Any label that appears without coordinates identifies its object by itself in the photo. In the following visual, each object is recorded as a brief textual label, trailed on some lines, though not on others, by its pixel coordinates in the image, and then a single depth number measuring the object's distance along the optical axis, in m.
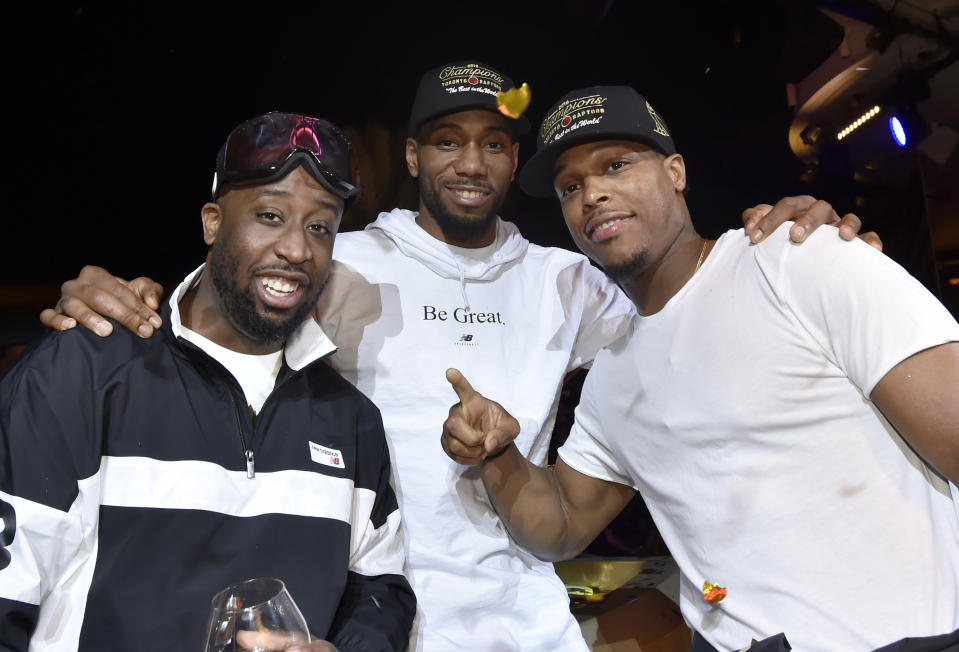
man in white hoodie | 1.96
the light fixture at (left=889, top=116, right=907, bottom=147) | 4.35
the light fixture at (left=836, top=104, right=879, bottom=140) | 4.34
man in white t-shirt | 1.38
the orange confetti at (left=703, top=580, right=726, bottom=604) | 1.62
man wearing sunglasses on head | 1.30
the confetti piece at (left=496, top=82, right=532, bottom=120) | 2.28
